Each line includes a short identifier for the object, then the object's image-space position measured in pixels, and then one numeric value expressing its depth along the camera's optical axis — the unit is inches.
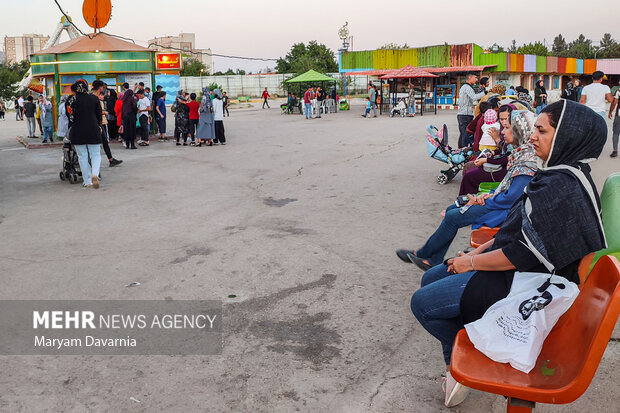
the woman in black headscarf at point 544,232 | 98.9
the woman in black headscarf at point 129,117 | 623.8
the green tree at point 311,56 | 2383.7
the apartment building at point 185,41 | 5624.5
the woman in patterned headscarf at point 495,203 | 177.3
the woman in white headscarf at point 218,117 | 653.3
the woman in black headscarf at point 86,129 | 382.9
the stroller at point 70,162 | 414.0
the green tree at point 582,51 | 3651.6
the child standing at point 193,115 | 660.1
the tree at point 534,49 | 2753.4
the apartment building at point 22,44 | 6130.4
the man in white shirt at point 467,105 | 459.0
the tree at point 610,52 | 3484.3
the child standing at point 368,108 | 1164.0
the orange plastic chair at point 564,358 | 89.0
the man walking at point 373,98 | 1159.6
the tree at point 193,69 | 2721.5
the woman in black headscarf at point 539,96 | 889.1
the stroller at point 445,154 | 383.2
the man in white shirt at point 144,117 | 666.2
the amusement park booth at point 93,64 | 703.7
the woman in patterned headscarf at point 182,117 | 661.3
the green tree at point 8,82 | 2150.6
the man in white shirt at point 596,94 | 444.5
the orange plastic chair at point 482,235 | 171.5
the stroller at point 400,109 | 1170.0
